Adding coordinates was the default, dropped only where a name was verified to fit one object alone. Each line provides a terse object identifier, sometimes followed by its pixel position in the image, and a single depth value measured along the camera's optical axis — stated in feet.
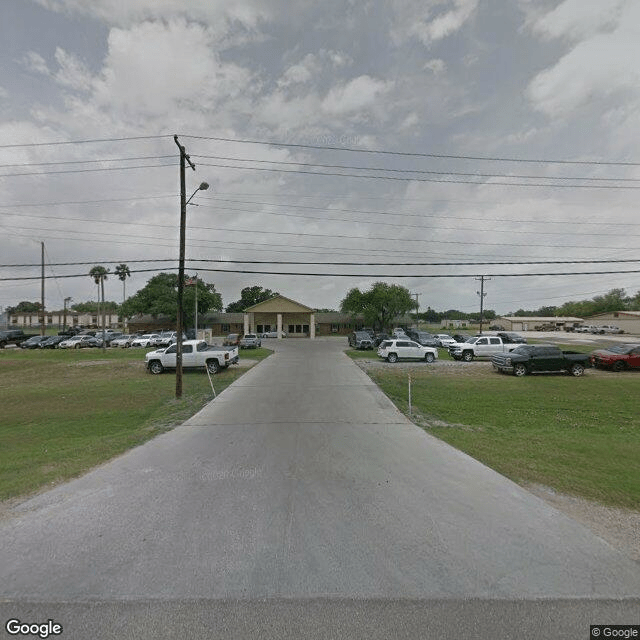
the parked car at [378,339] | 127.54
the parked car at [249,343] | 118.73
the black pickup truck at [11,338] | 138.11
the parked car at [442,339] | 128.26
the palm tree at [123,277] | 191.23
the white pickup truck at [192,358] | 63.98
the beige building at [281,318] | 193.26
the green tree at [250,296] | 348.79
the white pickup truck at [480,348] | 82.33
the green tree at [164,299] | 184.03
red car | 65.10
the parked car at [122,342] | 136.36
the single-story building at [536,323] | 325.83
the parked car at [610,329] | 236.02
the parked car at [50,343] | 128.57
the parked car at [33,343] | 128.36
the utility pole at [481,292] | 192.07
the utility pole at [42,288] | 126.21
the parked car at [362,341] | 117.50
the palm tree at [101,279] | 115.20
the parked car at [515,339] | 100.59
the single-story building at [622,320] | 252.21
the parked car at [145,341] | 135.23
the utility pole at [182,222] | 44.78
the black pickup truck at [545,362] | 59.41
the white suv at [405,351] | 83.25
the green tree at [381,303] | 198.29
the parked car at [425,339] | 120.80
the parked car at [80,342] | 126.79
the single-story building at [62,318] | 430.90
